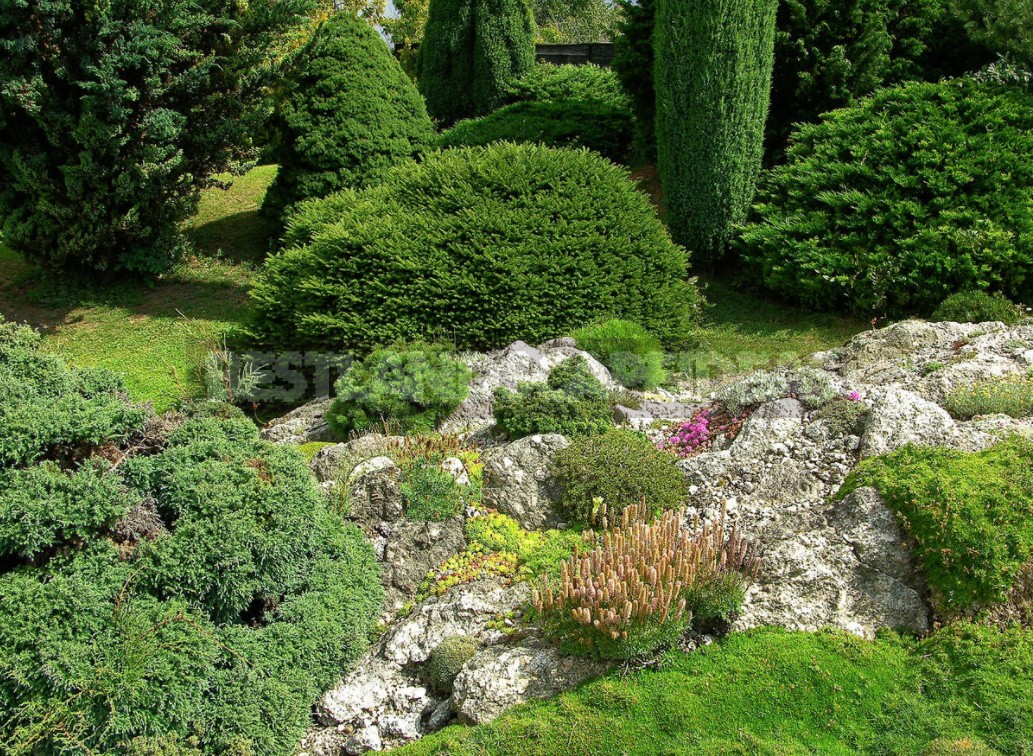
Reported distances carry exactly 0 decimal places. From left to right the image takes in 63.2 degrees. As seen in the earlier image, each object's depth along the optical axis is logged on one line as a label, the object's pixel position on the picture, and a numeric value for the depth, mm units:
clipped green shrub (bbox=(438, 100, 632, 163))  13867
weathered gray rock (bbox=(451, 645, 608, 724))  4168
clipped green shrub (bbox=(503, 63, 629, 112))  15570
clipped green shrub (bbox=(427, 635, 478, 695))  4477
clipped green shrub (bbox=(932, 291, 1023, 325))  8445
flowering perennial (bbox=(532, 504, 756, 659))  4102
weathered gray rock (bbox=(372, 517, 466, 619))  5270
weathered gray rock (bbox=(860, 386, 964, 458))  5438
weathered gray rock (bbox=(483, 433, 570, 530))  5758
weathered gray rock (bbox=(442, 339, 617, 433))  7512
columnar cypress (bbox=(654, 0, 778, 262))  10141
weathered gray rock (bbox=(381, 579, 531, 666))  4754
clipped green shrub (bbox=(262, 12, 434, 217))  11805
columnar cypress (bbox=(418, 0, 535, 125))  16031
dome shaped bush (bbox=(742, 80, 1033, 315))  9047
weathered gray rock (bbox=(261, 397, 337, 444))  7570
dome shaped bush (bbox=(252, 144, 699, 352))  8062
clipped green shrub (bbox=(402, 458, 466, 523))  5551
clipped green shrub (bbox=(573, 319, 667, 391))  7965
